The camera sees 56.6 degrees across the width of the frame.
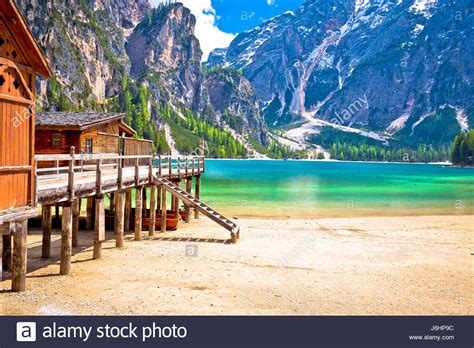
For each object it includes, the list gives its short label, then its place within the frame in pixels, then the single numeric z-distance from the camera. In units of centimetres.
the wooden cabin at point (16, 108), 1252
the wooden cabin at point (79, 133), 2850
